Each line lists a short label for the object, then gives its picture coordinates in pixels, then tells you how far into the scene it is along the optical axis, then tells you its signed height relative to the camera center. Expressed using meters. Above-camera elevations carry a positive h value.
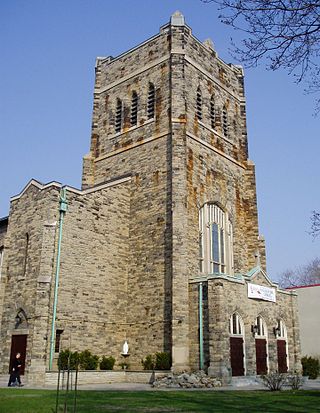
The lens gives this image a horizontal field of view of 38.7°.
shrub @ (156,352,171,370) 21.42 -0.81
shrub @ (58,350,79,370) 19.09 -0.64
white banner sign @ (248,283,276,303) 23.42 +2.63
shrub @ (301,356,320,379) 26.95 -1.30
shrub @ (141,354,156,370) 22.03 -0.90
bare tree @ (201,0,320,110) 7.79 +5.49
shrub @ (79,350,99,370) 20.38 -0.79
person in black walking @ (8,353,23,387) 17.95 -1.25
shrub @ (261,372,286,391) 17.36 -1.40
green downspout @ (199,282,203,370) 21.19 +0.74
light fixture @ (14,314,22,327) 21.22 +1.03
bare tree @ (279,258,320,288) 61.83 +9.05
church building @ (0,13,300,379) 21.36 +5.26
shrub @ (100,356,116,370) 21.72 -0.94
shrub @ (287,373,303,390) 18.11 -1.53
